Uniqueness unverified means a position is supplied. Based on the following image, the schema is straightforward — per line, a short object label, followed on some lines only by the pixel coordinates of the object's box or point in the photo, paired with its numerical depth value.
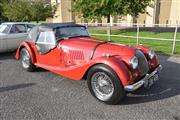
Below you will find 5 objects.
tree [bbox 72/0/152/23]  14.59
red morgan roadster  3.79
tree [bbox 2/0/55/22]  16.88
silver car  8.14
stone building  28.35
